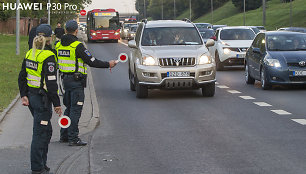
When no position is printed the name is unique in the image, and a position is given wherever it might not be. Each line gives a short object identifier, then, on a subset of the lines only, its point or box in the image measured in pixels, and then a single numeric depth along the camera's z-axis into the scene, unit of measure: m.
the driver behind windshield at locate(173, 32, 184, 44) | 17.66
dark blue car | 18.23
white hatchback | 26.70
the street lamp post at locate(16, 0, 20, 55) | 34.06
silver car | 16.45
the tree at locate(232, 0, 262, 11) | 135.62
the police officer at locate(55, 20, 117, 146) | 10.17
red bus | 63.19
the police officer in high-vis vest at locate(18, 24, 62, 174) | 7.91
